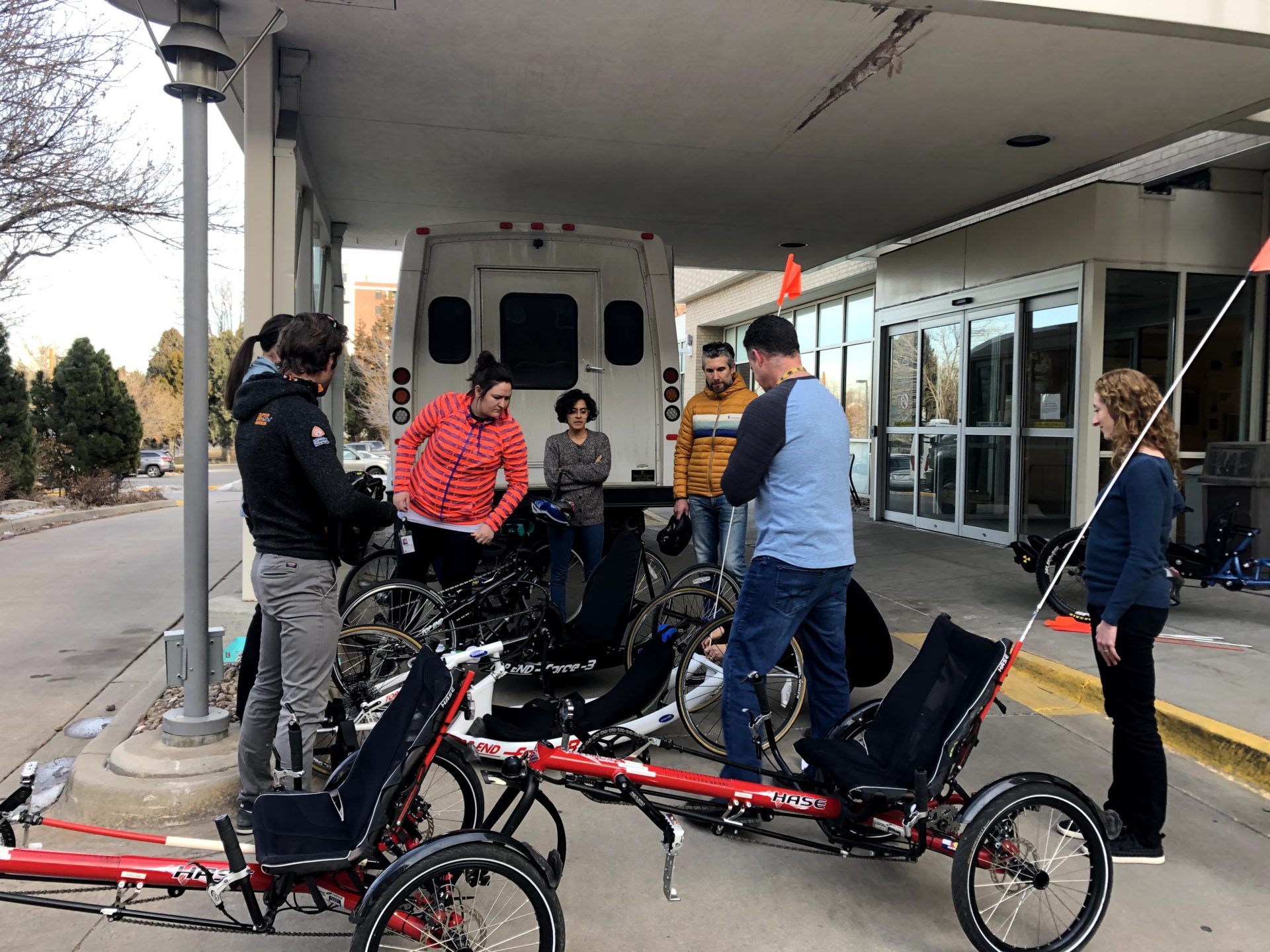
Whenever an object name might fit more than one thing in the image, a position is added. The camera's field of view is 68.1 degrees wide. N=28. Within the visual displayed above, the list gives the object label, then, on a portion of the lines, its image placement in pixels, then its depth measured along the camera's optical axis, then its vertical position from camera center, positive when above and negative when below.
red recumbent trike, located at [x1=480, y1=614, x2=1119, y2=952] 2.87 -1.20
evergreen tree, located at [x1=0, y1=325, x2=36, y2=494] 17.09 +0.05
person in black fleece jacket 3.30 -0.28
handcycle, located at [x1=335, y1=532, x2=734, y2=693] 5.01 -1.01
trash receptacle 7.41 -0.36
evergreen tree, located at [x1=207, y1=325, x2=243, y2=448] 38.91 +3.22
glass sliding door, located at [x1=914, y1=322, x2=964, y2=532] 11.65 +0.11
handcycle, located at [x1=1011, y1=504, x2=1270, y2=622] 6.95 -0.92
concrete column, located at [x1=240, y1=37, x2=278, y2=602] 6.55 +1.72
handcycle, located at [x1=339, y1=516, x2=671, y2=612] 6.21 -0.95
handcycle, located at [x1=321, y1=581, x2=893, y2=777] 3.31 -1.11
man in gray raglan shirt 3.69 -0.31
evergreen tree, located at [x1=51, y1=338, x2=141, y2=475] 19.75 +0.29
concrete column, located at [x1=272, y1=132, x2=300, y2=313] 6.70 +1.50
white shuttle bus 7.80 +0.88
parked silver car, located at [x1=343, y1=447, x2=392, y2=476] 31.13 -1.08
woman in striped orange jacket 5.36 -0.30
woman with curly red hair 3.41 -0.57
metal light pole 4.04 +0.54
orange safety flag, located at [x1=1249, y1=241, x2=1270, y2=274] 3.54 +0.67
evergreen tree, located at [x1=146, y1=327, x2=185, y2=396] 62.85 +4.90
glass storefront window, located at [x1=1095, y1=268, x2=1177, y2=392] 9.71 +1.17
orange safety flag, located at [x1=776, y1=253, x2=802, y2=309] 5.46 +0.89
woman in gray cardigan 6.34 -0.30
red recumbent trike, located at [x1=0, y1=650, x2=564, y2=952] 2.33 -1.12
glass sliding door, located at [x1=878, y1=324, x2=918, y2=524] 12.70 +0.09
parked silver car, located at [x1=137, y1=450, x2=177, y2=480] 43.75 -1.68
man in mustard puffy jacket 6.27 -0.10
